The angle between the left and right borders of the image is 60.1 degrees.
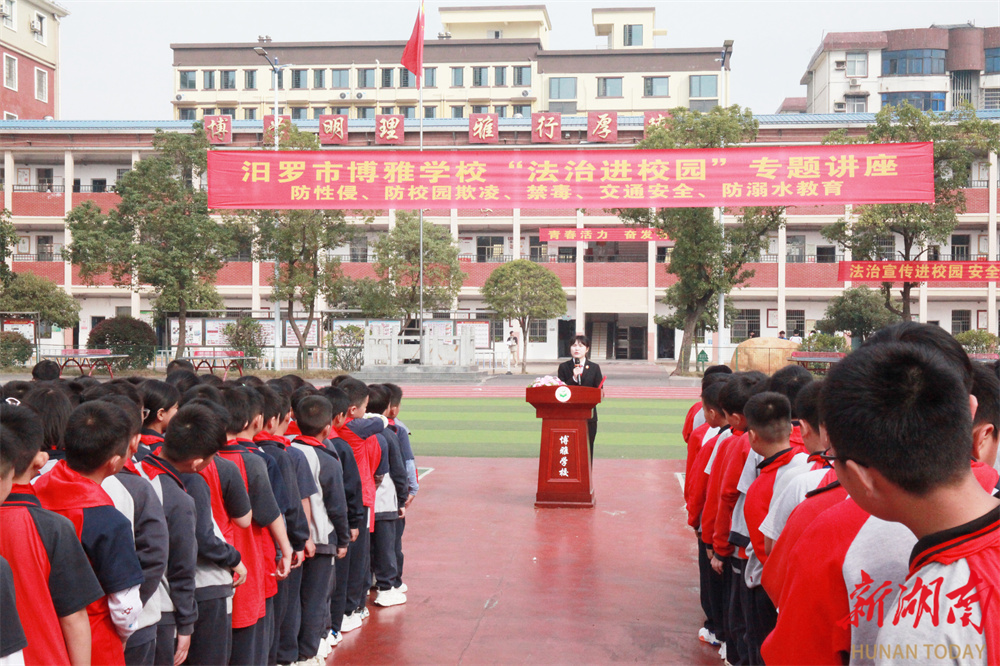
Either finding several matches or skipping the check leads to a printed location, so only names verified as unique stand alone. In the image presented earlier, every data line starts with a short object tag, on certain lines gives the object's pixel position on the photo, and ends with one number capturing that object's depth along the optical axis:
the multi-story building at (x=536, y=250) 38.44
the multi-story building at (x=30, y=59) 39.28
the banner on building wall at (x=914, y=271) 23.95
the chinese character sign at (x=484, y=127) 38.41
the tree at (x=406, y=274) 31.44
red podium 8.50
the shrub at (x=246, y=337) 29.18
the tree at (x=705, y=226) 25.70
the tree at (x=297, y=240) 27.75
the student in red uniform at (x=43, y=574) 2.39
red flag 20.16
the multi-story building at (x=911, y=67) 49.53
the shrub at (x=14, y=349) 27.44
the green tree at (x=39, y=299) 31.52
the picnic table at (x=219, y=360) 26.41
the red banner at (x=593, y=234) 29.55
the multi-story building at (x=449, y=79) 47.44
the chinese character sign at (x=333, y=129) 37.78
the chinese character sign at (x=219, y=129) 38.19
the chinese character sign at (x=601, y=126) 37.12
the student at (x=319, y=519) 4.54
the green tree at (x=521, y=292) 31.42
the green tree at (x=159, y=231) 26.94
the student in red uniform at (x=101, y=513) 2.70
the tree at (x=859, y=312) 34.47
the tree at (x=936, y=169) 25.12
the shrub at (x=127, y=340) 28.09
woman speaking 8.98
